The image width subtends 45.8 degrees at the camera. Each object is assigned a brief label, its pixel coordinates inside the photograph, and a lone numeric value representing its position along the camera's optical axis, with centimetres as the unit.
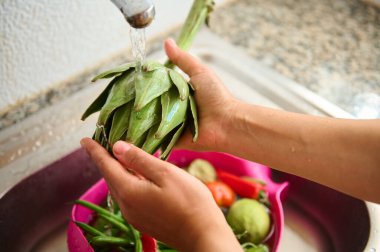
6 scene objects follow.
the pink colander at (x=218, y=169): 71
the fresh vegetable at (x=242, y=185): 88
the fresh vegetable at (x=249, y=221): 81
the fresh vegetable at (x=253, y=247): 78
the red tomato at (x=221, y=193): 87
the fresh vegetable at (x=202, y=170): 90
